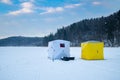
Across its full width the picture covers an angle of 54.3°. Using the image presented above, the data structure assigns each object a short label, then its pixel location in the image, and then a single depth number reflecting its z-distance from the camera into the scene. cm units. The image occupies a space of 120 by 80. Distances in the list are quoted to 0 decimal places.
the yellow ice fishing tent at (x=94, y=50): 1007
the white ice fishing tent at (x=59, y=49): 1060
